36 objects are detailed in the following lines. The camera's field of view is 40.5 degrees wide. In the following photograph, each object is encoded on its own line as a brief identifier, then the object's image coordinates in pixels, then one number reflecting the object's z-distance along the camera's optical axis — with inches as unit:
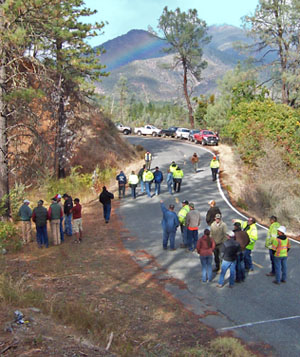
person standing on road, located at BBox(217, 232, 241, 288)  426.6
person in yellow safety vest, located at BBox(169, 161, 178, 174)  895.4
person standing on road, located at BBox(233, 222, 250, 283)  446.6
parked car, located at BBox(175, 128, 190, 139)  2090.4
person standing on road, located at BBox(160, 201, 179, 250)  542.3
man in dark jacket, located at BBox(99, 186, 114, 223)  677.9
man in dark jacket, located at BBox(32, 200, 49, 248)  555.5
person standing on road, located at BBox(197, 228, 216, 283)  440.5
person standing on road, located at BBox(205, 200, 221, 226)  558.9
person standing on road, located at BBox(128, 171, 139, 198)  858.8
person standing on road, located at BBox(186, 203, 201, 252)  531.2
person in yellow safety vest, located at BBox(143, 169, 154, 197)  873.5
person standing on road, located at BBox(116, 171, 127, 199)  858.8
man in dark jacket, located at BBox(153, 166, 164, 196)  874.1
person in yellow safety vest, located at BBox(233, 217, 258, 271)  461.4
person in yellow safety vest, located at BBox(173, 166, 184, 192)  886.3
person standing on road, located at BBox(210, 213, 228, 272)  470.6
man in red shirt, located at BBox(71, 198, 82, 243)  589.1
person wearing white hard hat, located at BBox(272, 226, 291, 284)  439.2
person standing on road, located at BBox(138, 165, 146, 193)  893.8
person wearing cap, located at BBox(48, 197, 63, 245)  570.3
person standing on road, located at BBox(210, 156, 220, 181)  994.1
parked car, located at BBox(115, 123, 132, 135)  2417.6
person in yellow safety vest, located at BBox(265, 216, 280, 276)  458.6
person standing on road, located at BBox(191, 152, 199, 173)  1107.3
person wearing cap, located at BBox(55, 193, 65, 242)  583.9
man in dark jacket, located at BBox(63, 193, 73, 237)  607.2
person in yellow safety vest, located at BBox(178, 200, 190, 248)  555.0
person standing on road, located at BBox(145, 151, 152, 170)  1098.7
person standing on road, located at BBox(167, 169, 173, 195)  879.0
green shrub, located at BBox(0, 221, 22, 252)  561.0
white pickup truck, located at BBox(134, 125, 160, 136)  2345.5
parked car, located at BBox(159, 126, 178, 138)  2221.2
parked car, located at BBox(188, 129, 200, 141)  1939.2
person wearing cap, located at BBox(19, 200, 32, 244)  567.5
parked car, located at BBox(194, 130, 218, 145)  1770.4
